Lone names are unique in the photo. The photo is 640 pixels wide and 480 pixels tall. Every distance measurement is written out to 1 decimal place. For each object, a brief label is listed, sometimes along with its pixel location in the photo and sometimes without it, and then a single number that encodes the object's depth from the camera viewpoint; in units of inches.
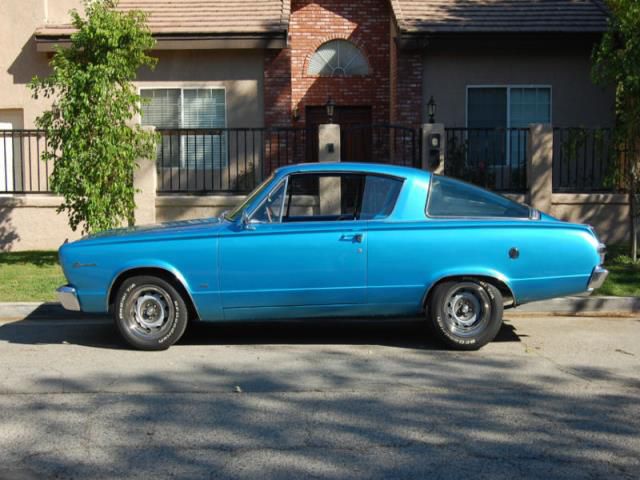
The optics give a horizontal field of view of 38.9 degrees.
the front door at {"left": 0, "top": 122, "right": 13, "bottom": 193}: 658.6
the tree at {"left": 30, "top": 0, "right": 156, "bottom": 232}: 509.4
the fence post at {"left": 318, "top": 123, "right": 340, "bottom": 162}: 564.4
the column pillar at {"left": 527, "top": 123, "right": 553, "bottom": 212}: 581.9
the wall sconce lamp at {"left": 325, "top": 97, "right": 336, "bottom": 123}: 606.9
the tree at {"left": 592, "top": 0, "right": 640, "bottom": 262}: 478.0
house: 673.0
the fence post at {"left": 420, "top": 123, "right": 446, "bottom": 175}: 577.0
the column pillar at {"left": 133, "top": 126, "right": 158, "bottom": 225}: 577.6
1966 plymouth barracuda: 318.0
